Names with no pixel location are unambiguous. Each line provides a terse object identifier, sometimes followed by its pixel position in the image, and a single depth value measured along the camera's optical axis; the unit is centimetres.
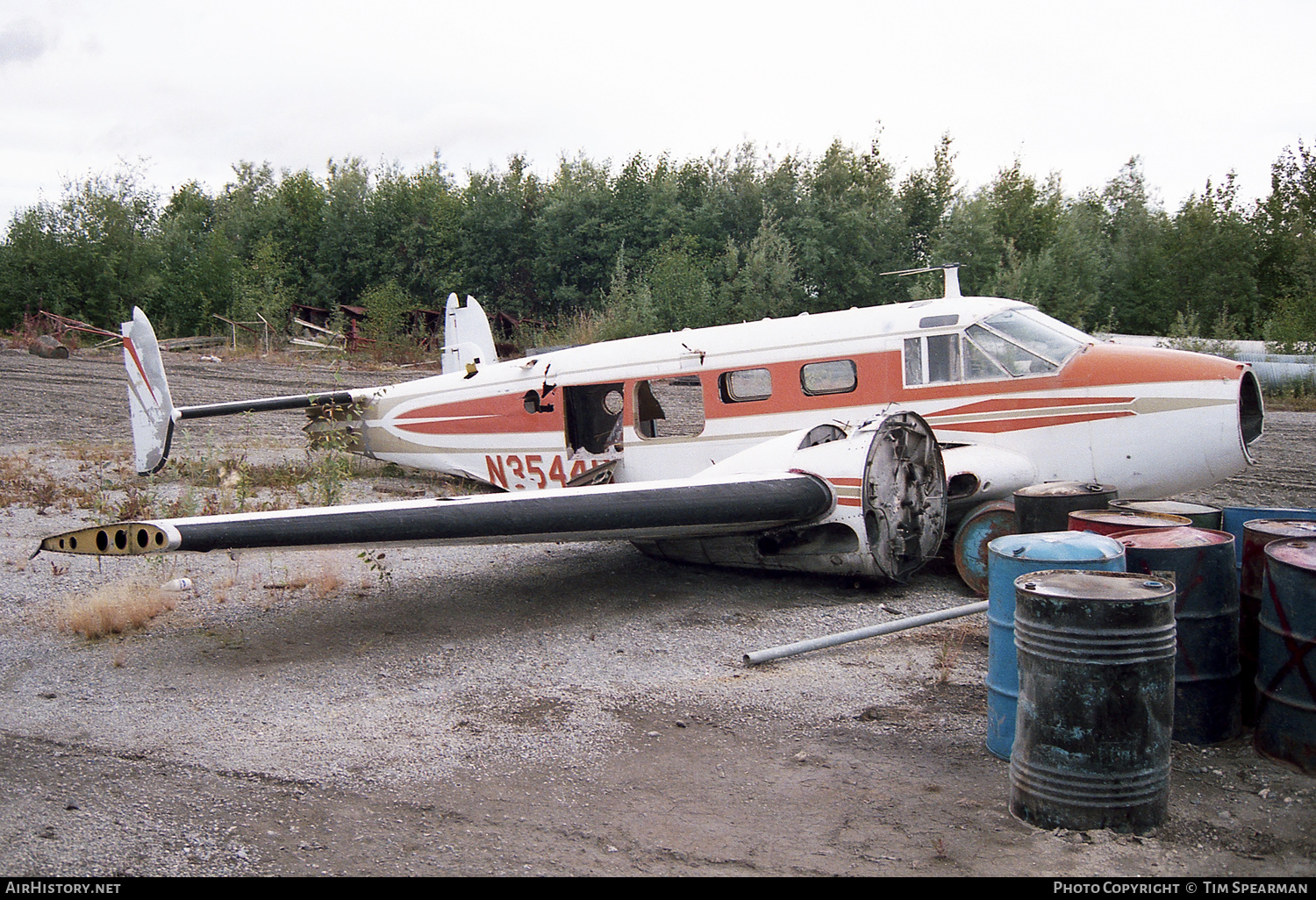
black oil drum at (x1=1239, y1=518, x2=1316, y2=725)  512
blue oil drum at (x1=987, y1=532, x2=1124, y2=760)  473
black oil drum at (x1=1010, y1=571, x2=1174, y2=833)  399
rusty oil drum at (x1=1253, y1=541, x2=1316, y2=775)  446
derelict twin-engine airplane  745
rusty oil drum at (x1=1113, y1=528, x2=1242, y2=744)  488
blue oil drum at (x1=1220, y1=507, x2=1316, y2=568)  631
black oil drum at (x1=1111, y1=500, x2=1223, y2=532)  599
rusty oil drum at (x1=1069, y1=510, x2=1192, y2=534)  553
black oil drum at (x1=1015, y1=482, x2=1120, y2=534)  672
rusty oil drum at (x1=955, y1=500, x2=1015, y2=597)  808
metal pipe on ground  659
